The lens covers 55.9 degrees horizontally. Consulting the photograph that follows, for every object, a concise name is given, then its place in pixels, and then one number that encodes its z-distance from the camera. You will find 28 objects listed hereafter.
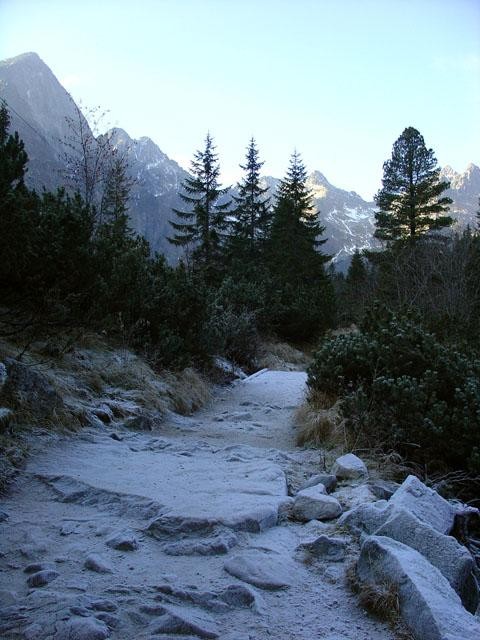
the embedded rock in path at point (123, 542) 2.45
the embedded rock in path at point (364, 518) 2.71
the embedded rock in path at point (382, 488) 3.48
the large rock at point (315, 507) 3.03
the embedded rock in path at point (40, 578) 2.04
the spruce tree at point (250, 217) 28.30
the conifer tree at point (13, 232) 4.64
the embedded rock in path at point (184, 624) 1.76
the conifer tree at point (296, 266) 16.64
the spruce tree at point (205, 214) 25.80
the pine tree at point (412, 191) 25.36
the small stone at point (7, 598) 1.86
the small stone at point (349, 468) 3.92
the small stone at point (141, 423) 5.45
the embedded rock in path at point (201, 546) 2.46
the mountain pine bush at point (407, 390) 4.50
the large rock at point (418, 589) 1.77
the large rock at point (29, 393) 4.15
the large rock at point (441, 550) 2.32
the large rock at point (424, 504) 2.84
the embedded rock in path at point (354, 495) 3.23
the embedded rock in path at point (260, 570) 2.18
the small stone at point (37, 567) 2.14
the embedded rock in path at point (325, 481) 3.66
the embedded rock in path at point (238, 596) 2.01
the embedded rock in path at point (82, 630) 1.66
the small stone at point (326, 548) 2.53
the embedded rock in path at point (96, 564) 2.18
